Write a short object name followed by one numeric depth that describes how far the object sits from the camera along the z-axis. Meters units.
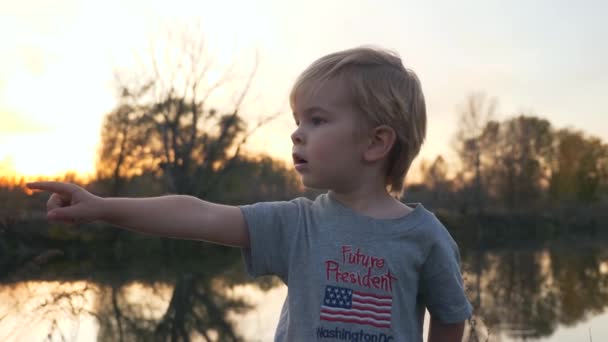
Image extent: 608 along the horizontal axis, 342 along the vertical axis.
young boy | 1.64
